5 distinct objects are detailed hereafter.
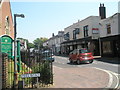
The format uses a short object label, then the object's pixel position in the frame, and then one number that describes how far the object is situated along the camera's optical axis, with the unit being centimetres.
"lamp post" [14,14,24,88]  637
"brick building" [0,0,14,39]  1538
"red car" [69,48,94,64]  1697
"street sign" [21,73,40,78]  628
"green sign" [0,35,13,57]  873
